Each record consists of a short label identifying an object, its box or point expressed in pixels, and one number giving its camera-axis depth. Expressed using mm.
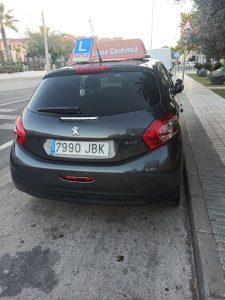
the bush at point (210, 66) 21360
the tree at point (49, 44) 38736
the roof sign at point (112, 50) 3667
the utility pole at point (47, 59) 23266
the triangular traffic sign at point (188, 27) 8714
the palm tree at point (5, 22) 31665
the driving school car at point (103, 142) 1933
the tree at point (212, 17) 3337
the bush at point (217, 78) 13469
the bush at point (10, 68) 28308
